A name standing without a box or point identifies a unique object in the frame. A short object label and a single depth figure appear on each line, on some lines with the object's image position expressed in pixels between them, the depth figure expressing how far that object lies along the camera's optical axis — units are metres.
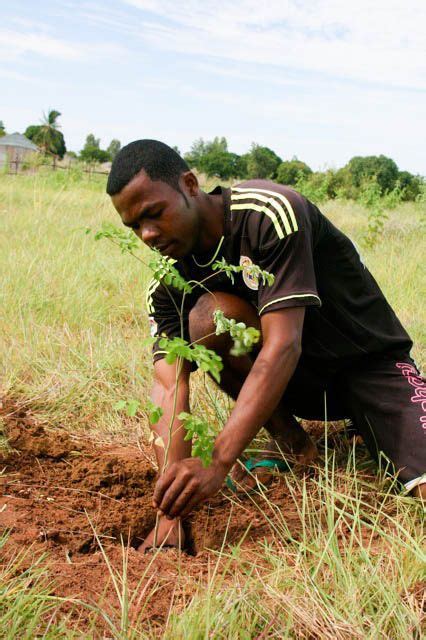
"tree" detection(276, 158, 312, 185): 38.84
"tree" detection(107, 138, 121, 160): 55.75
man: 1.93
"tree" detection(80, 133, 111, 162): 60.38
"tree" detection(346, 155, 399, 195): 28.20
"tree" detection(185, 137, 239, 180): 40.19
